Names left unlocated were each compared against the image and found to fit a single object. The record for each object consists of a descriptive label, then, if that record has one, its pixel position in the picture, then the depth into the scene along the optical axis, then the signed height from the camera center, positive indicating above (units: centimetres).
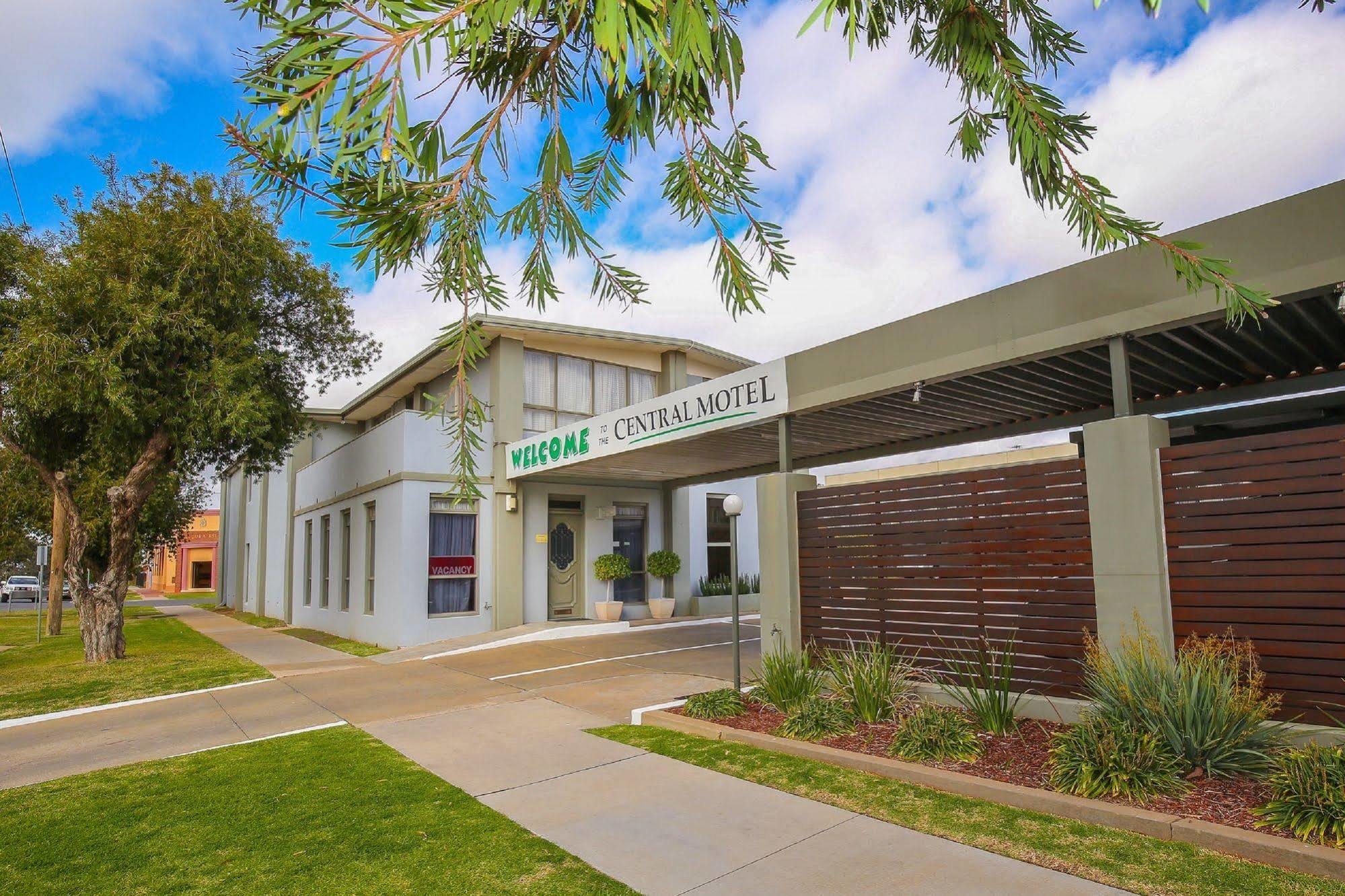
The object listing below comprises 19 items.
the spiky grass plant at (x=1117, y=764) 473 -139
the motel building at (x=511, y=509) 1500 +76
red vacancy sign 1512 -38
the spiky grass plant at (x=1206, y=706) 482 -105
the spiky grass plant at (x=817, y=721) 668 -151
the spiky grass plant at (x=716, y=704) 765 -156
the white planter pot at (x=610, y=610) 1648 -136
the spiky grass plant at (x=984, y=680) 613 -117
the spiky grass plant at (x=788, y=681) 738 -130
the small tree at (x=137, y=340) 1233 +339
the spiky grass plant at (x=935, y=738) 578 -146
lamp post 812 +1
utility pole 2117 -28
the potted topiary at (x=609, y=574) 1650 -62
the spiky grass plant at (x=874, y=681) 678 -123
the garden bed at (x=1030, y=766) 443 -152
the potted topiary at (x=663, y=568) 1750 -57
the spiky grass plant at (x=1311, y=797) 397 -135
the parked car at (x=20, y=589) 4556 -196
